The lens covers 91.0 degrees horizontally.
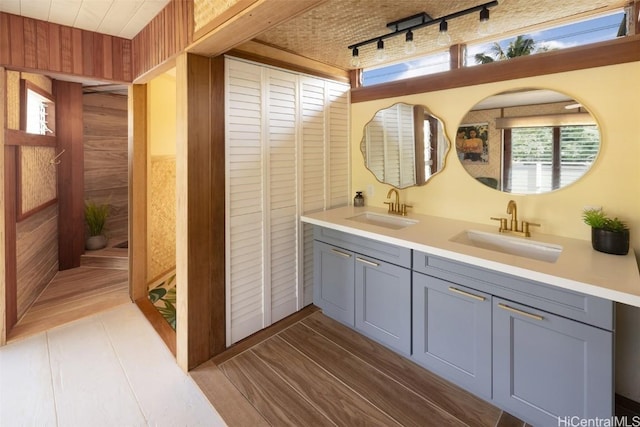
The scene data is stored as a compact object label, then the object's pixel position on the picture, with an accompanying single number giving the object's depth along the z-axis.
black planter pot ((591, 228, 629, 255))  1.51
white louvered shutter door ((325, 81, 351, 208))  2.77
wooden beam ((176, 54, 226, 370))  1.88
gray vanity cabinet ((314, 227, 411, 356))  1.99
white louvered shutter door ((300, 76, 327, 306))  2.54
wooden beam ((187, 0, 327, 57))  1.25
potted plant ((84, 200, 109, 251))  3.82
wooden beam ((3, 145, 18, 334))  2.22
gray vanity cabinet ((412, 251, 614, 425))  1.31
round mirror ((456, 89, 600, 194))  1.76
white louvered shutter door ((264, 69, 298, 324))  2.32
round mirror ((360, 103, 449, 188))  2.37
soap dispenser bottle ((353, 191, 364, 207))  2.86
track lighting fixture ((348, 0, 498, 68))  1.71
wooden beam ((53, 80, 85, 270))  3.45
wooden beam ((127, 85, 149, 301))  2.72
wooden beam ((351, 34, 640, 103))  1.61
